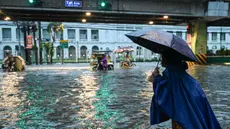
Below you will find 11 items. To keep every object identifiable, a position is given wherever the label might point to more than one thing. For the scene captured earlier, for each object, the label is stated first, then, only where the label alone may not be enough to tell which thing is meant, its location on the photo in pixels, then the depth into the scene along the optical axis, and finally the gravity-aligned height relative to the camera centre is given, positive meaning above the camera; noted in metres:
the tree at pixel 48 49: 42.31 +0.98
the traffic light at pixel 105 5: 19.94 +3.61
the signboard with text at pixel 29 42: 33.84 +1.64
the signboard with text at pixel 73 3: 19.83 +3.75
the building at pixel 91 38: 69.33 +4.71
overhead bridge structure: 19.84 +3.37
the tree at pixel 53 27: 44.98 +4.60
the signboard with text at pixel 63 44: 41.19 +1.68
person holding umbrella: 2.62 -0.35
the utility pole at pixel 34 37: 36.02 +2.46
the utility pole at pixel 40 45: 38.25 +1.45
